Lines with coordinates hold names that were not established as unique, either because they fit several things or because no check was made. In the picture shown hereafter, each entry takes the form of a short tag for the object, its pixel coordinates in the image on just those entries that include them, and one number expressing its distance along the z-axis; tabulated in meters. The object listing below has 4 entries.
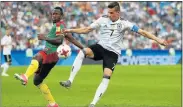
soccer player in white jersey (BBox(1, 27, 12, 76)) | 26.09
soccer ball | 13.51
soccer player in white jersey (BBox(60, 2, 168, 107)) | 12.62
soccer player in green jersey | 12.86
